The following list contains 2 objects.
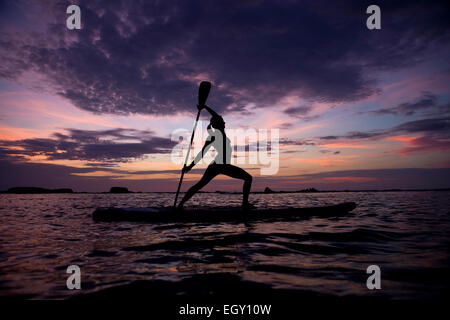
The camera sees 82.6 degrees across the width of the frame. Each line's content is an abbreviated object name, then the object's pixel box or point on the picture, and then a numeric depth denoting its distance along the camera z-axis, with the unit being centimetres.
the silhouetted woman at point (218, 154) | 869
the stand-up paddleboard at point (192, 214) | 905
